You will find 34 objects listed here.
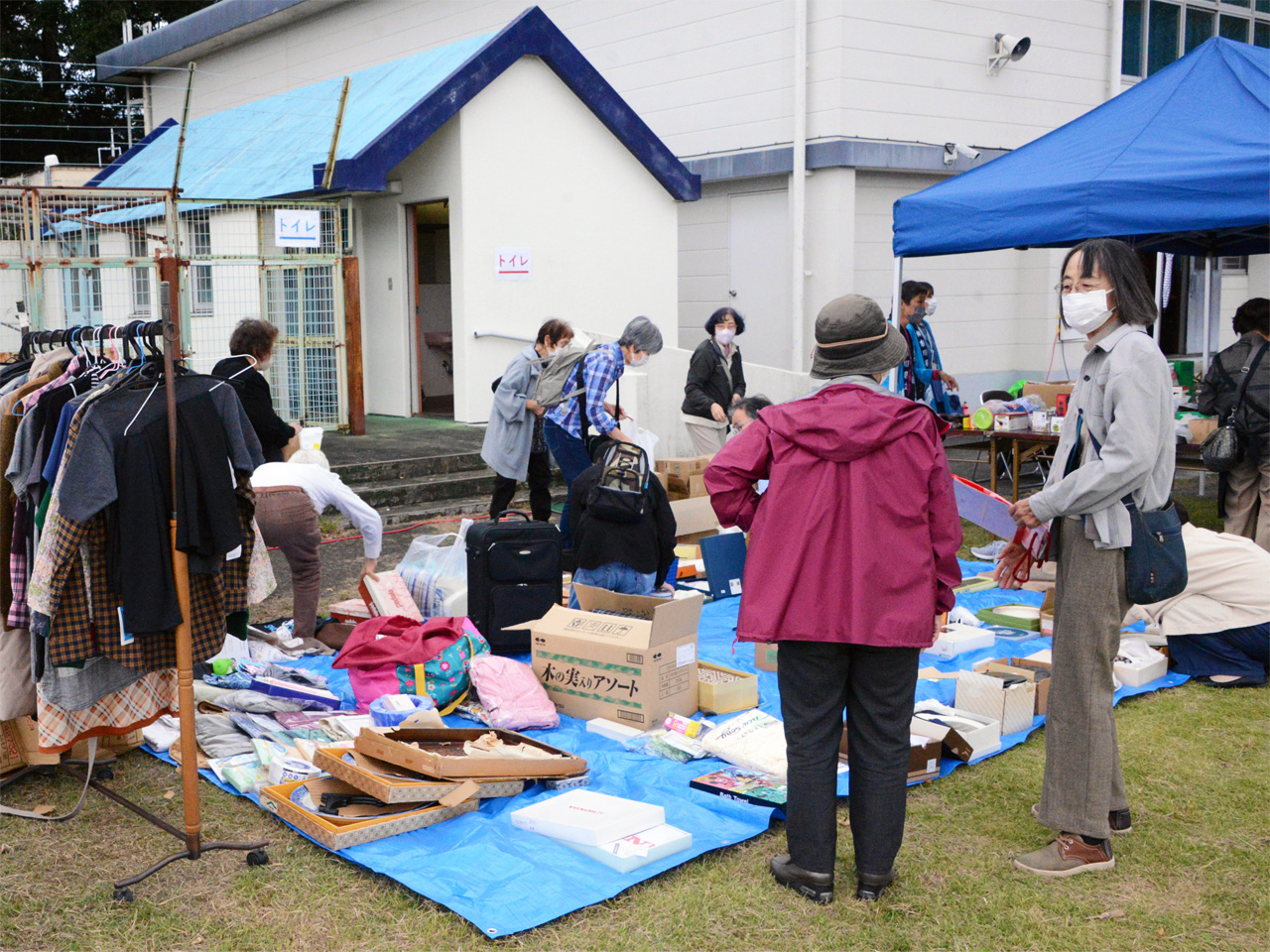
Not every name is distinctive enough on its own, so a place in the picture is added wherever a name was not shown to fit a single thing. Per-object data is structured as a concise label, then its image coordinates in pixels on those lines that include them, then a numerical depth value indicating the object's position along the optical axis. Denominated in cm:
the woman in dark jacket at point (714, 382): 962
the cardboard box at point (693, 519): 833
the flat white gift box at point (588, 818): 379
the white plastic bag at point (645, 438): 815
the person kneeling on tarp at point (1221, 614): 552
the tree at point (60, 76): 2878
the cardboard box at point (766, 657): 579
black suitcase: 612
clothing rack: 360
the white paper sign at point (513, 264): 1223
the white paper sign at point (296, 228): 1136
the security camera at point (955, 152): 1371
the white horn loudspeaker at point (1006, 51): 1391
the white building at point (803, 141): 1288
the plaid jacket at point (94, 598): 370
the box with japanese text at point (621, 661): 495
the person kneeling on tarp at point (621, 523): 611
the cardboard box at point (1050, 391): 967
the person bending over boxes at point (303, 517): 586
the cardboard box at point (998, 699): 492
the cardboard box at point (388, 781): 397
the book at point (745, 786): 414
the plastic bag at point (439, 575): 644
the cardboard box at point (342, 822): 382
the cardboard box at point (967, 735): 457
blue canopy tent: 688
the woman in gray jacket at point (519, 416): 805
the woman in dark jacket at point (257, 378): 625
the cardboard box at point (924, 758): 440
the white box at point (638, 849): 367
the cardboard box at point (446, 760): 407
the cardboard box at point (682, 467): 904
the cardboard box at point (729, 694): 519
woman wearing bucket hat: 327
